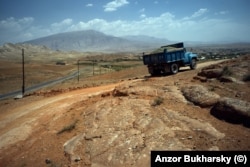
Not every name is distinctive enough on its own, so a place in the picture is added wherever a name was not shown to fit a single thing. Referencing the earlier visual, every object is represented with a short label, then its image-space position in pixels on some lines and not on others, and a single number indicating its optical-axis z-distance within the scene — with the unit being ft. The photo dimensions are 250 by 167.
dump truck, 76.43
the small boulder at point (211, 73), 52.60
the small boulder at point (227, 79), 47.40
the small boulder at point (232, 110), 35.50
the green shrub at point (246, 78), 47.29
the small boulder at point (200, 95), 40.96
